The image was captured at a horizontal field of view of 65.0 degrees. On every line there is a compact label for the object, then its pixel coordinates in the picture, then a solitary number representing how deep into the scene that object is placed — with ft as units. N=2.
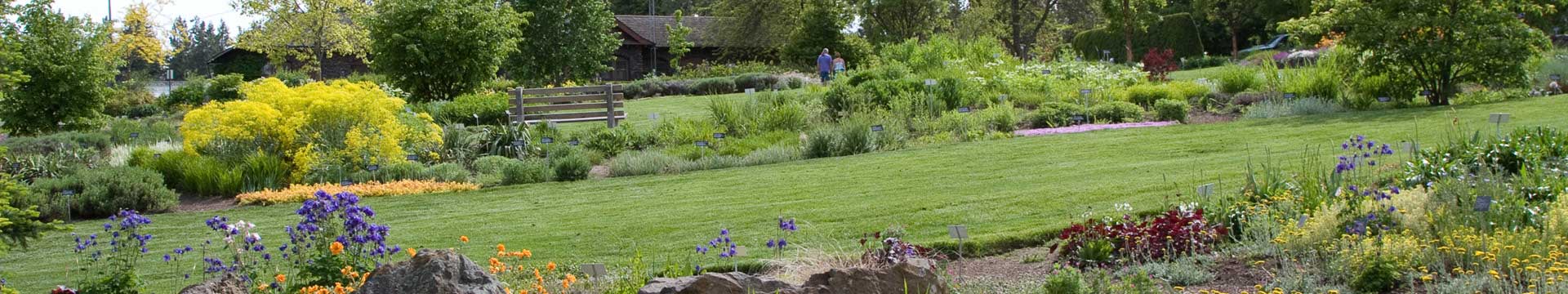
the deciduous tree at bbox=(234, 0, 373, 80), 122.42
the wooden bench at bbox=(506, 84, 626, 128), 65.26
